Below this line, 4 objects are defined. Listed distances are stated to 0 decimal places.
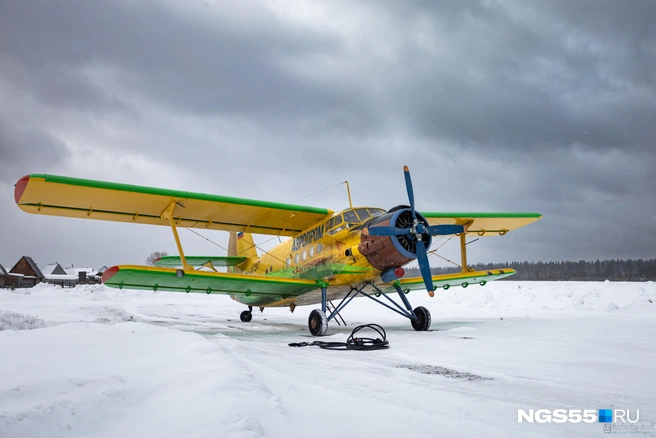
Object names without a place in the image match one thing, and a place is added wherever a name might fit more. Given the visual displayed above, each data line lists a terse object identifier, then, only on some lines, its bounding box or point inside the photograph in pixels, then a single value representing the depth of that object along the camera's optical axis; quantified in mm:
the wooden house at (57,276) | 74312
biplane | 9867
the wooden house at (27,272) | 62250
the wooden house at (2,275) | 56138
